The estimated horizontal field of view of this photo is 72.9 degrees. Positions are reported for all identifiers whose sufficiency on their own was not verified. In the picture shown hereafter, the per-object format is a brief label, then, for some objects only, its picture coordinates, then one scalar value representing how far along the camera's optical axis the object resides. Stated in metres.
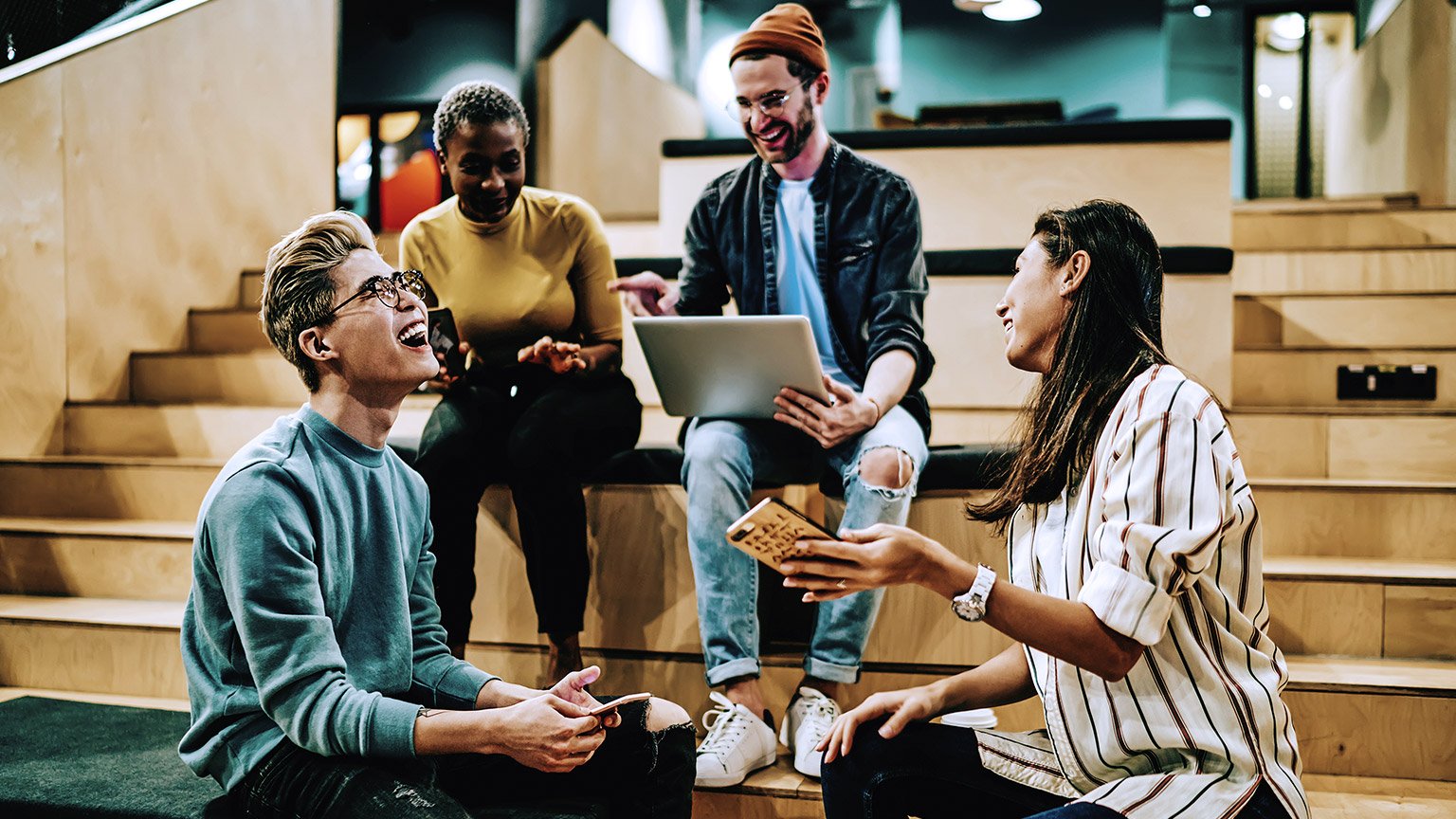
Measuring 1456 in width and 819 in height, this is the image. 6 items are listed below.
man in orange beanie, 1.66
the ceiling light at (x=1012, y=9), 7.08
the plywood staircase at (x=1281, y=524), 1.73
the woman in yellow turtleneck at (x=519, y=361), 1.83
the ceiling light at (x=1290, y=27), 7.65
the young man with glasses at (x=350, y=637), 0.99
